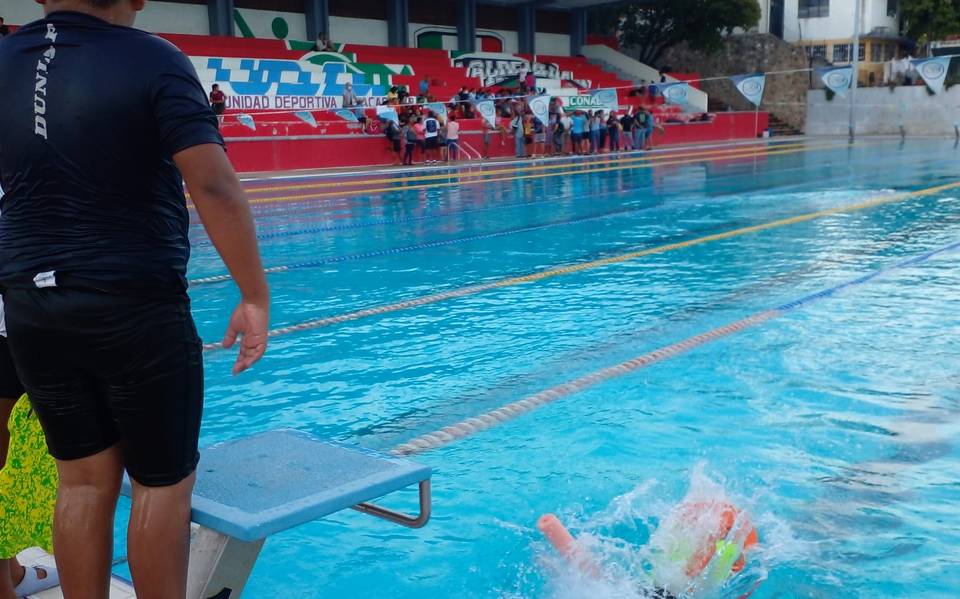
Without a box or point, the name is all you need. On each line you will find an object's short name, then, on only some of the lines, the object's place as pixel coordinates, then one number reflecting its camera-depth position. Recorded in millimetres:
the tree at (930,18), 38656
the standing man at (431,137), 20828
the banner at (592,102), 24717
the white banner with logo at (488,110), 21703
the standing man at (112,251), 1573
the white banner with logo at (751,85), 23781
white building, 39438
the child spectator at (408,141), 20422
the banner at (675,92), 26398
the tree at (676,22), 36094
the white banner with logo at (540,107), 22141
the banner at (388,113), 20547
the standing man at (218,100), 18020
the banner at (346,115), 21347
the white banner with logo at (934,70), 23984
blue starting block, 1823
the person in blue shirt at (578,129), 23109
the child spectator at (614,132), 24516
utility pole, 29530
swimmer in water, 2541
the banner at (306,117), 19927
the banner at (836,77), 24641
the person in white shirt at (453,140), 21188
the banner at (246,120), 18953
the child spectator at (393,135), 20500
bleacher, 22219
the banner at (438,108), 20938
